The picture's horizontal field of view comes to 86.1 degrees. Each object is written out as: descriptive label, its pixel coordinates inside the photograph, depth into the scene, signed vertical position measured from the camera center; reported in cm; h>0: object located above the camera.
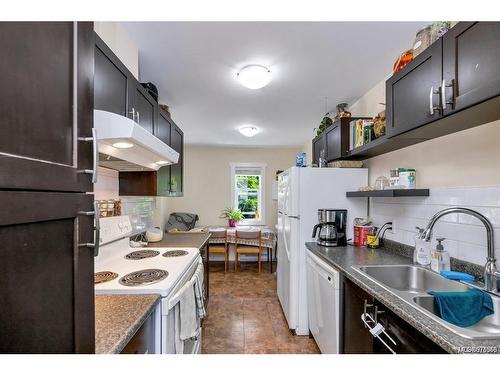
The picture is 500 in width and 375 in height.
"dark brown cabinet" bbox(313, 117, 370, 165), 264 +53
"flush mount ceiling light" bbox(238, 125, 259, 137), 397 +89
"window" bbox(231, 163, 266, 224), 572 -2
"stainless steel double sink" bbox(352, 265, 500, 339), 98 -53
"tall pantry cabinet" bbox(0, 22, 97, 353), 45 +0
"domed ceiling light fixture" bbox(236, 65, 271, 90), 223 +97
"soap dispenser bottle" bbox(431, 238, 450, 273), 156 -41
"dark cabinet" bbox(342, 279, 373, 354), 143 -78
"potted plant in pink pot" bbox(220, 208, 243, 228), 543 -57
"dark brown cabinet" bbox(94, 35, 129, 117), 131 +58
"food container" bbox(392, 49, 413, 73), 159 +79
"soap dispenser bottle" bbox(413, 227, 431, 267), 171 -41
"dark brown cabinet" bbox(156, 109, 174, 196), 233 +45
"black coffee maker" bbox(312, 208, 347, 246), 240 -35
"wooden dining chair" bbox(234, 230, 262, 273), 469 -92
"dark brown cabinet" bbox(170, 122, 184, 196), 280 +24
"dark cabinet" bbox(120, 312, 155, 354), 99 -60
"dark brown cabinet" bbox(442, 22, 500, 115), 99 +51
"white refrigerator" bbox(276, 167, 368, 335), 252 -17
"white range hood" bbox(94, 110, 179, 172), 114 +21
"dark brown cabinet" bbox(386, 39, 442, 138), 129 +53
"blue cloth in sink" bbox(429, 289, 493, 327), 116 -52
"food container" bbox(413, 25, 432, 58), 142 +82
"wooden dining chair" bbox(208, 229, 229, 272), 478 -90
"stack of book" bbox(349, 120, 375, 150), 229 +51
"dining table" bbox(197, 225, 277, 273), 475 -91
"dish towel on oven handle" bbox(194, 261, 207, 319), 178 -74
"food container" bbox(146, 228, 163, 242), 270 -48
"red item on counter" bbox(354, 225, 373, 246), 242 -40
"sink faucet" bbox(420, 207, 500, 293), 123 -35
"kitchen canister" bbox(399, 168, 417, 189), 198 +9
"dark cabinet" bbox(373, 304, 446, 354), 96 -59
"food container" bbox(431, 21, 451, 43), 129 +80
